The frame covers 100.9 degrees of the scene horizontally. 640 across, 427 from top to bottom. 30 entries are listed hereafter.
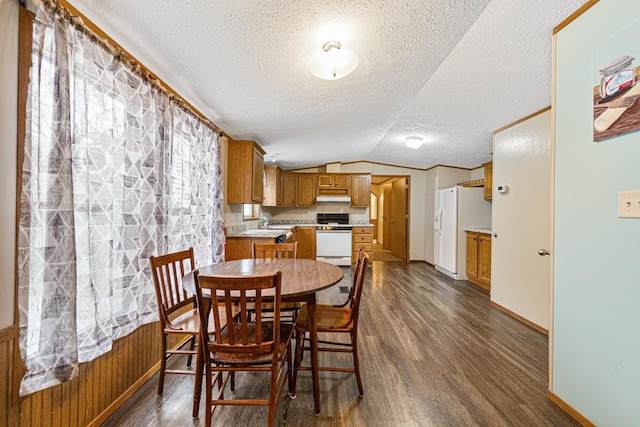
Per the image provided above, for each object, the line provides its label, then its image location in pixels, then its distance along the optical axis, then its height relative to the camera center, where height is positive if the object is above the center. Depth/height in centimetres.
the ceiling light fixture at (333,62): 170 +99
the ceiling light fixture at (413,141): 405 +111
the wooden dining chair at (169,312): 159 -68
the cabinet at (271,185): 541 +56
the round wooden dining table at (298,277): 148 -42
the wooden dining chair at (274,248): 250 -34
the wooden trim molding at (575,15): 145 +117
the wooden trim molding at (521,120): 265 +105
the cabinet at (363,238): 588 -56
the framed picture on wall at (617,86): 124 +64
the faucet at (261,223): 530 -22
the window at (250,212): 448 +0
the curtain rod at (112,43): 123 +95
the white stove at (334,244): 573 -68
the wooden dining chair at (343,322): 170 -73
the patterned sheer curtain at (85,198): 107 +6
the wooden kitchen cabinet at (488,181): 434 +54
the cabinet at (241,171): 350 +55
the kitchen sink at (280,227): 527 -31
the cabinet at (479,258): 399 -71
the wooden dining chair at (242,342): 120 -66
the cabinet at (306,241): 578 -62
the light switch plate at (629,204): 123 +5
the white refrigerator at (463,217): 462 -6
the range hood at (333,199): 604 +31
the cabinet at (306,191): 616 +50
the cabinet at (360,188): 612 +58
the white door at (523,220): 265 -6
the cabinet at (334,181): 615 +73
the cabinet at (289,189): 611 +54
